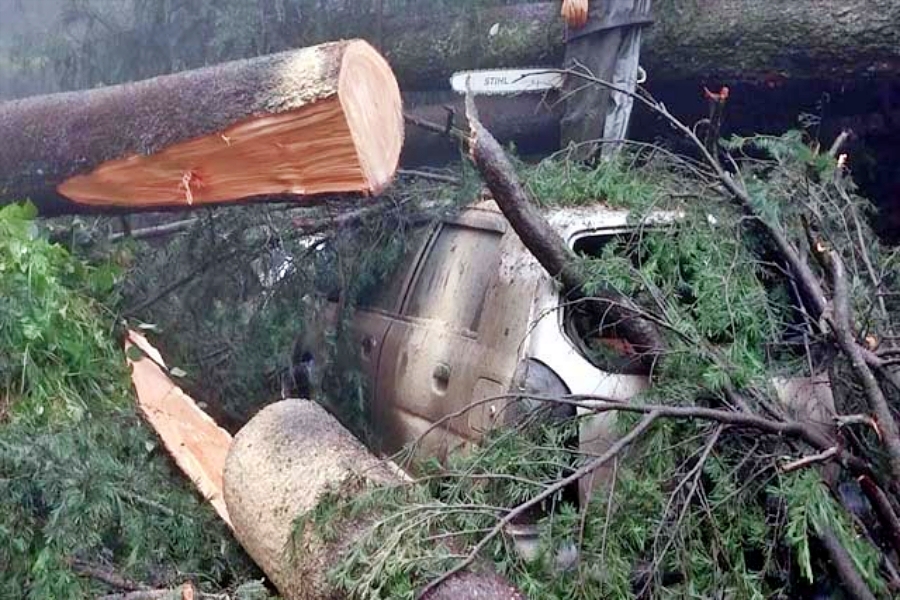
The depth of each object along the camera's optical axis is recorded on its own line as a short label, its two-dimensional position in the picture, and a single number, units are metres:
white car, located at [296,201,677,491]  3.45
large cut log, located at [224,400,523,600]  3.14
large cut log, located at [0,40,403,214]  3.94
